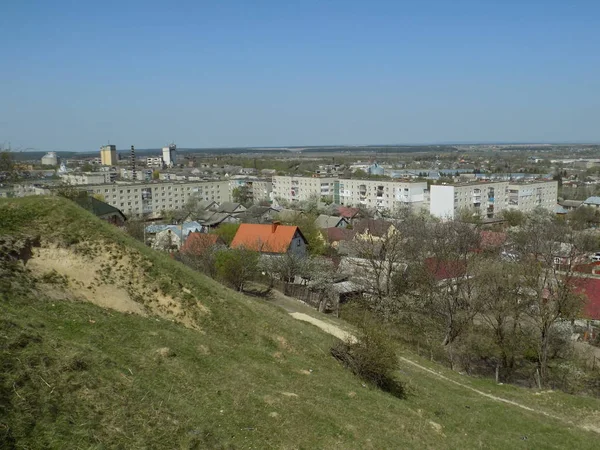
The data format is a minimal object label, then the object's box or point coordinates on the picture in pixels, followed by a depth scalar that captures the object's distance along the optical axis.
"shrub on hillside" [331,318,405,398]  14.86
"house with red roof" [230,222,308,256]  42.44
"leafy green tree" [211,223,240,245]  47.55
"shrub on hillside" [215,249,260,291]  32.59
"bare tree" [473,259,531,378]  25.69
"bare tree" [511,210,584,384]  22.97
